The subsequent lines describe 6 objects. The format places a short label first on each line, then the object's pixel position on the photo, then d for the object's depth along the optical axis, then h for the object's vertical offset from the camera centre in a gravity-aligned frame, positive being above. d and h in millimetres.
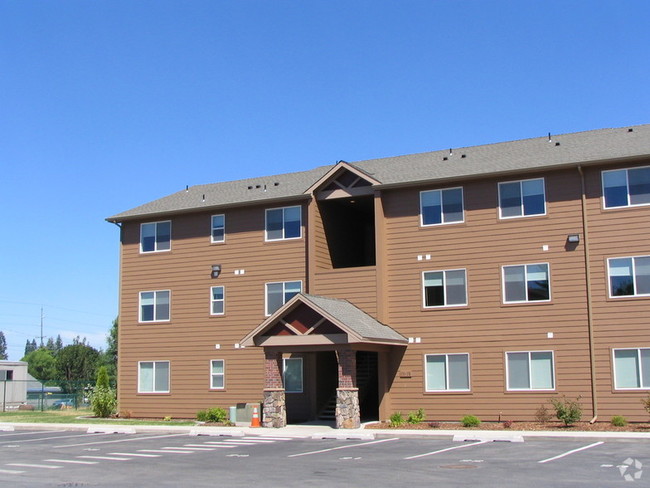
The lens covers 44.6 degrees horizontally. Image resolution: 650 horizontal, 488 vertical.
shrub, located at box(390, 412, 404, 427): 27203 -2588
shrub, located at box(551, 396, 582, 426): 25109 -2165
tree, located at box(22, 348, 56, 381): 132000 -2056
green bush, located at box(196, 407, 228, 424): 30766 -2573
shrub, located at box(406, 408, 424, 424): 27609 -2505
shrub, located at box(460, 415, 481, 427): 26359 -2563
